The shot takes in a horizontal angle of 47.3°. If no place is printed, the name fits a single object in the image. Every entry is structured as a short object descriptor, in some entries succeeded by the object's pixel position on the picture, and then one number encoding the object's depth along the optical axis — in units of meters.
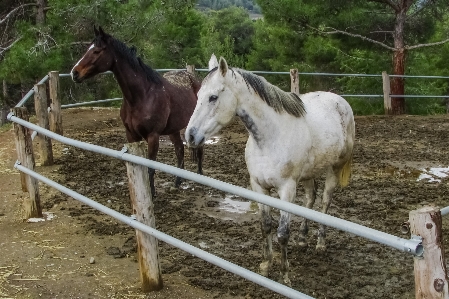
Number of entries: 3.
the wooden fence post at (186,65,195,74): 9.23
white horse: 3.16
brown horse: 5.32
